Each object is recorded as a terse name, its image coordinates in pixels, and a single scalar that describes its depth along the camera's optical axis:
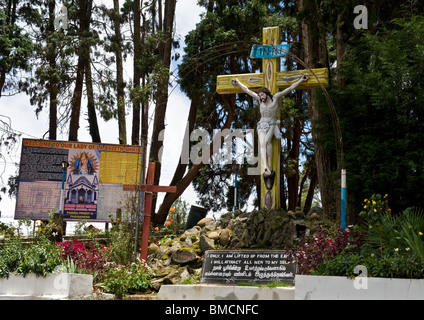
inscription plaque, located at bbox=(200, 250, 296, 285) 9.50
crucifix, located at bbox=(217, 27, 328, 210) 12.47
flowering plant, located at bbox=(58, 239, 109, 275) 9.95
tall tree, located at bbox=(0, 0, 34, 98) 17.74
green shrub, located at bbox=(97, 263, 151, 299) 9.52
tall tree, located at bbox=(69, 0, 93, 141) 19.44
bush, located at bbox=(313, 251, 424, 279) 6.63
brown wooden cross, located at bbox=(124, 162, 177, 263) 11.15
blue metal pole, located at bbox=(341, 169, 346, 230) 9.04
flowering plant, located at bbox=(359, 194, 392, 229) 8.19
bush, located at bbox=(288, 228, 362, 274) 8.02
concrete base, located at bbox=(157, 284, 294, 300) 8.62
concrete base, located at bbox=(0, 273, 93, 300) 8.67
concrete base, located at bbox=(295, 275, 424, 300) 6.41
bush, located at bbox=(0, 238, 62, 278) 8.95
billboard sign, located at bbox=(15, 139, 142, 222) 16.16
